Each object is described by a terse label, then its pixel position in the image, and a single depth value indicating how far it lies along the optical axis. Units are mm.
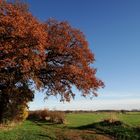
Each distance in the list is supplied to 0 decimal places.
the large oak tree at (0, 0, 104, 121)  15242
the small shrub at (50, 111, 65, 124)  21117
